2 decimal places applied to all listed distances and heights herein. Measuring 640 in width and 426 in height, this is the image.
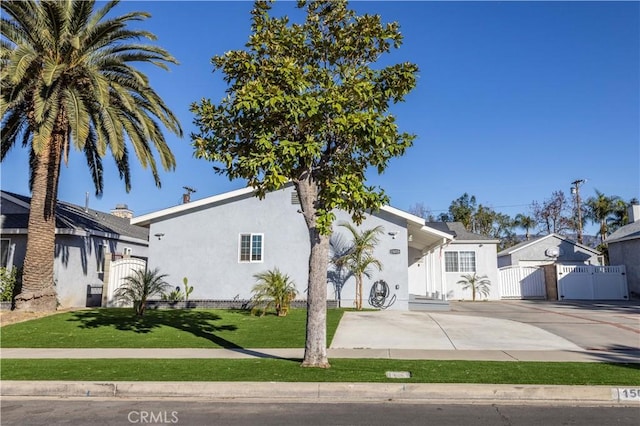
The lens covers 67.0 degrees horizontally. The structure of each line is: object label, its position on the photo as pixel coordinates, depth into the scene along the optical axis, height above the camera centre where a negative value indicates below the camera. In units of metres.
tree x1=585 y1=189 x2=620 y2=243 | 41.50 +7.08
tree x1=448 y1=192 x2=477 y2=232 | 52.59 +8.95
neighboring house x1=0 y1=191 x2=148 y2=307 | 18.41 +1.72
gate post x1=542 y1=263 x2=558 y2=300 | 26.22 +0.64
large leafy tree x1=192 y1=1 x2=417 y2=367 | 7.99 +2.96
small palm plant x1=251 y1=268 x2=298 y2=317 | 15.81 -0.14
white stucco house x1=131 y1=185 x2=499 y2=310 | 17.78 +1.76
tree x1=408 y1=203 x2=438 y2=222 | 60.84 +9.71
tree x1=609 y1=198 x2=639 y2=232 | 40.72 +6.50
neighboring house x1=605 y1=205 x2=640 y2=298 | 25.44 +2.27
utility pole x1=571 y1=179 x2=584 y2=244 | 39.88 +7.81
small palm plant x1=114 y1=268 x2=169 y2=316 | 15.63 +0.00
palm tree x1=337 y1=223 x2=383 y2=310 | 17.17 +1.25
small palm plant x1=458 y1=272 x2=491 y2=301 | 26.38 +0.45
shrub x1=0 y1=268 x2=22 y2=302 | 16.56 +0.13
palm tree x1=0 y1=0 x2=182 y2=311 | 14.17 +5.89
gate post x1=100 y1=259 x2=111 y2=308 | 19.09 +0.22
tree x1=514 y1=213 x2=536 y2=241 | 50.66 +7.27
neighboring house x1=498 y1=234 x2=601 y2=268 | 30.34 +2.46
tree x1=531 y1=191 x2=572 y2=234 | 46.22 +7.39
